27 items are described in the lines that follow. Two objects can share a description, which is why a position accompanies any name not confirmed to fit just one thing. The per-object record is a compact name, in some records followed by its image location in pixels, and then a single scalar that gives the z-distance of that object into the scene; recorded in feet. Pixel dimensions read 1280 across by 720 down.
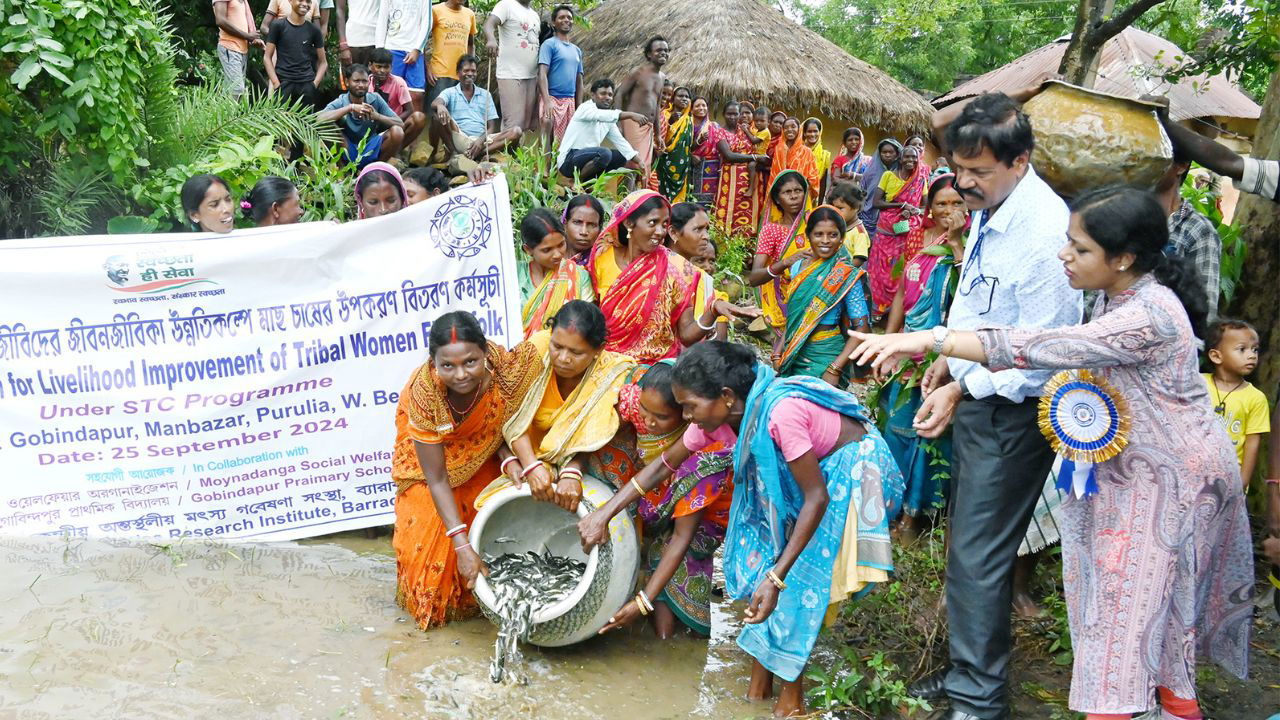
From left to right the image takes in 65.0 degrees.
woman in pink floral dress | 8.61
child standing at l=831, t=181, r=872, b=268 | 21.43
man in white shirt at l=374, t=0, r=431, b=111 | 27.94
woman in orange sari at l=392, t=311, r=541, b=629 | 11.87
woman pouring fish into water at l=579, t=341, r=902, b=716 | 10.37
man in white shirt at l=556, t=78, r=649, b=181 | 26.94
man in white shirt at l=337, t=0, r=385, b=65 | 28.32
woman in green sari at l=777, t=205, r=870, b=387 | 17.33
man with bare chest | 32.17
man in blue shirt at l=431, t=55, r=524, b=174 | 27.50
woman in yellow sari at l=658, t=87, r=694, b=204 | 35.22
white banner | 13.70
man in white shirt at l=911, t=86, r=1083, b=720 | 9.92
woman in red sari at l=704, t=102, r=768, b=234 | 37.27
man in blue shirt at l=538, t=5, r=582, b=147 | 30.42
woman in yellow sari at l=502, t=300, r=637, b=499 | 12.17
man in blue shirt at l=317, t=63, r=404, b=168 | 24.39
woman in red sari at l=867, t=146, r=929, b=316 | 27.27
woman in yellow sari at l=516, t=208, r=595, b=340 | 15.12
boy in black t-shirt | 26.84
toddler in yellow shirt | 13.55
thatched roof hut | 47.14
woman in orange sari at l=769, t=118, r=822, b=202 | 39.40
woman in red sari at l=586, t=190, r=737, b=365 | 14.87
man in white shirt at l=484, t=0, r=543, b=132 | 29.96
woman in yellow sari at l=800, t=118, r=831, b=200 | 40.50
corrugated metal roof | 54.54
